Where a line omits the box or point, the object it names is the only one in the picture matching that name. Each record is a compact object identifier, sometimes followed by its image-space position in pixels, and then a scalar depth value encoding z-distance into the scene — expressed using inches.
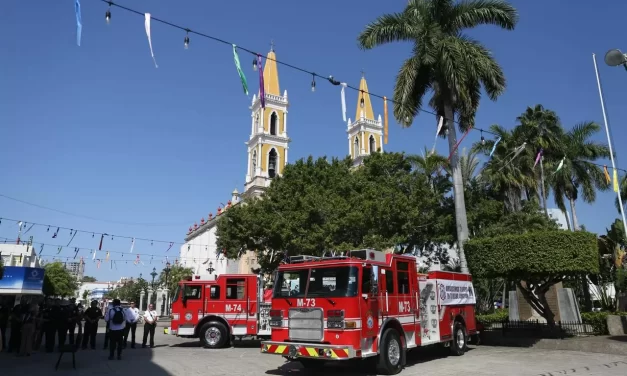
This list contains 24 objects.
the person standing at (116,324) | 505.0
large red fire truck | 394.3
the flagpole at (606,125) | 749.3
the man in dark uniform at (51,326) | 604.7
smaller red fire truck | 681.0
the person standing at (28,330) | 546.2
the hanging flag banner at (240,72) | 505.4
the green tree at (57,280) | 2984.3
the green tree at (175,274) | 2343.9
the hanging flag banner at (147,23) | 432.8
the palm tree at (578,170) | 1216.8
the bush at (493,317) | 893.9
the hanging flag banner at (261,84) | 537.2
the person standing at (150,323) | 666.2
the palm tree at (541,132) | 1170.6
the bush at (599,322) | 722.2
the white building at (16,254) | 2412.6
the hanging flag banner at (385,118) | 730.1
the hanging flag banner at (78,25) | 397.4
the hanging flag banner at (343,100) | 588.6
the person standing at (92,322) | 631.2
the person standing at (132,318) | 617.5
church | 2326.5
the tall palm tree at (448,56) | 799.1
